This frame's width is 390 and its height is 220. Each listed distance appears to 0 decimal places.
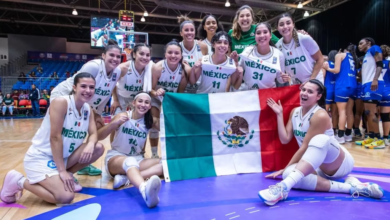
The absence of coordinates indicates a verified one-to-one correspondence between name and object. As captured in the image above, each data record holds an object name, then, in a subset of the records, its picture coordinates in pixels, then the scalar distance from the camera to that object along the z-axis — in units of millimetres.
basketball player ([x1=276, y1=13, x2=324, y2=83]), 3289
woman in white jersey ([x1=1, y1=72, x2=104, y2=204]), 2332
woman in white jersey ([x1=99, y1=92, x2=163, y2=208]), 2838
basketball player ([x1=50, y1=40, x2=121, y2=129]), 3051
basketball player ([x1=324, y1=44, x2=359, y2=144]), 5148
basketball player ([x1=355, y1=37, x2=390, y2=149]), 4855
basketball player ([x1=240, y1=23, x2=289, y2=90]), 3229
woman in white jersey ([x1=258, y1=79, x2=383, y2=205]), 2195
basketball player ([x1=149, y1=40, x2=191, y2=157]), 3225
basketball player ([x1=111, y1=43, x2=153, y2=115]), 3221
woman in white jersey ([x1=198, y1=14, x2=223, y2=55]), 3914
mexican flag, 3072
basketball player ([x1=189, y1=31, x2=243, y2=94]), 3230
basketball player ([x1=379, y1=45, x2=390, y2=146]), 4965
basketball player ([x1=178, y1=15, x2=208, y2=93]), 3609
